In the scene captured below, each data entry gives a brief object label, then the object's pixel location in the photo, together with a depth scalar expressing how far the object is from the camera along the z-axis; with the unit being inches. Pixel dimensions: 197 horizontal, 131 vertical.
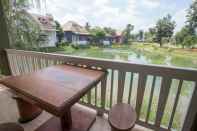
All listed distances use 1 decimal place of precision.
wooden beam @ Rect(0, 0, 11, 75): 103.7
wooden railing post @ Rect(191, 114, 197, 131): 47.4
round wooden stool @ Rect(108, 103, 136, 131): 37.8
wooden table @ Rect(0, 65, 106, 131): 34.1
